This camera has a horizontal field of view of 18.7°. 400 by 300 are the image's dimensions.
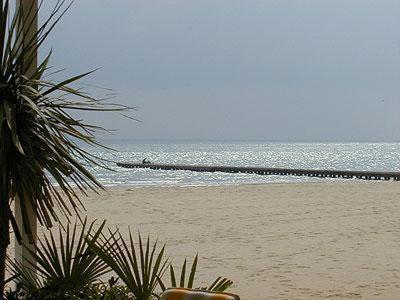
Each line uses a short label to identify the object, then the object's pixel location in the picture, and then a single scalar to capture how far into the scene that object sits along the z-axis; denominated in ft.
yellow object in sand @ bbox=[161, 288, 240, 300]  17.61
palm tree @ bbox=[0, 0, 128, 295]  19.62
